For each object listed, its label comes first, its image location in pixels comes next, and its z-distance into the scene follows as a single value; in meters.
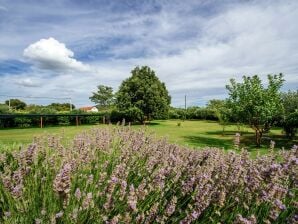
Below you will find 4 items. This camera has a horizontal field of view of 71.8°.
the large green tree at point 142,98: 23.84
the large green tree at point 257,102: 11.17
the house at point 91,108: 63.47
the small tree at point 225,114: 13.48
